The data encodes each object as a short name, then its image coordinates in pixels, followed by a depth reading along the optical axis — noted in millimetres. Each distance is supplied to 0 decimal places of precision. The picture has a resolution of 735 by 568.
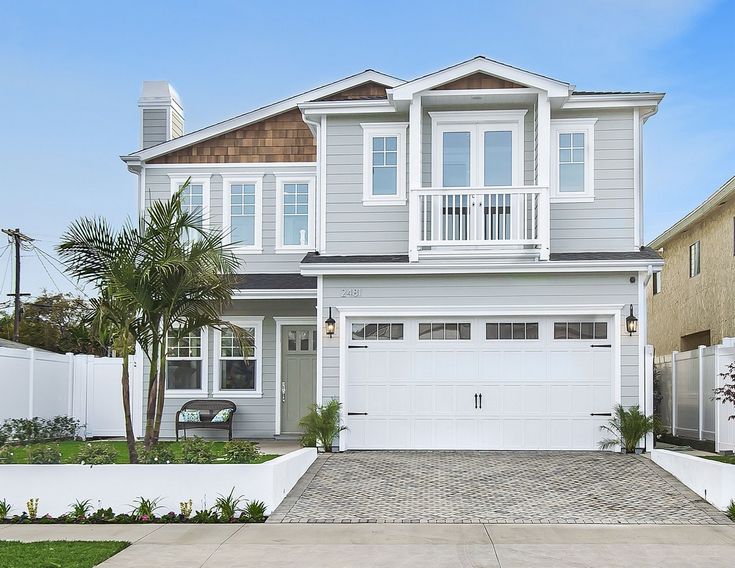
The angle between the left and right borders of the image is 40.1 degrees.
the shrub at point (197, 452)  12422
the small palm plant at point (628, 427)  15758
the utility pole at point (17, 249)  34875
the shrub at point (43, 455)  12352
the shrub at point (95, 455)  12258
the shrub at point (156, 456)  12344
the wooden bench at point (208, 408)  18906
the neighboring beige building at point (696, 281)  21516
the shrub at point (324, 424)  16109
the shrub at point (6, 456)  12555
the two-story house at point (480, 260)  16359
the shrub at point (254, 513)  11641
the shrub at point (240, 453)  12523
